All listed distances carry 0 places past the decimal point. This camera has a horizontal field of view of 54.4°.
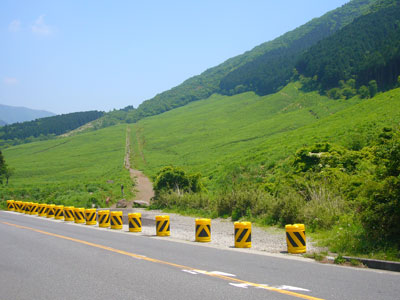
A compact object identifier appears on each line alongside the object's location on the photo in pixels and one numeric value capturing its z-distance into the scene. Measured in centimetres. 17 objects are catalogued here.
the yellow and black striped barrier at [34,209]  3128
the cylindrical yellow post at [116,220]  1925
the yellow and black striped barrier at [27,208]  3216
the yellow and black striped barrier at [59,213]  2662
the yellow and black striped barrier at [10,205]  3662
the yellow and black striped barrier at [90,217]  2188
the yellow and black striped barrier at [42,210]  2966
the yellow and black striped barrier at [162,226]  1605
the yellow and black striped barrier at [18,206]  3441
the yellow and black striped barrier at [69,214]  2498
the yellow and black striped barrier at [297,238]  1109
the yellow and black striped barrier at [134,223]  1756
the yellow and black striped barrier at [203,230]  1417
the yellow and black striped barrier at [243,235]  1258
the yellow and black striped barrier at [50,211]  2834
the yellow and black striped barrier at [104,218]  2036
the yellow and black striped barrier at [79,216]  2342
